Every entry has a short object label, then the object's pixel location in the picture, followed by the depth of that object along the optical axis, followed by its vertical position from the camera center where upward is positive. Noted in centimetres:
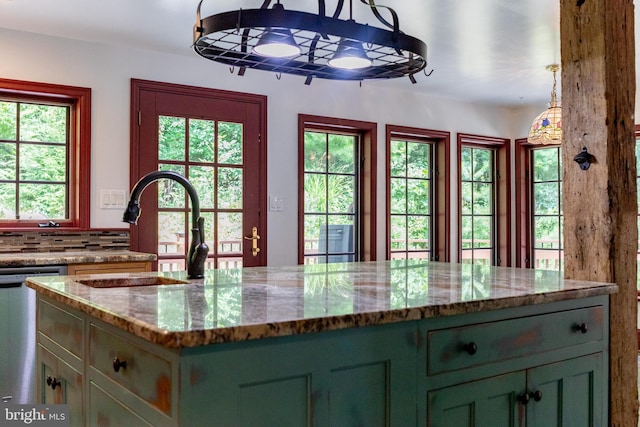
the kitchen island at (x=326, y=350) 121 -32
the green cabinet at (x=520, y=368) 157 -44
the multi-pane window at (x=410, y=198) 537 +21
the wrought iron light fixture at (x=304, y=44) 171 +57
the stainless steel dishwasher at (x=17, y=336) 290 -58
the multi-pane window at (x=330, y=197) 484 +20
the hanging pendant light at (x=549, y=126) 423 +69
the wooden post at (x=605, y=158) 224 +24
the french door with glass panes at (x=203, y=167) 400 +38
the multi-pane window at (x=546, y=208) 592 +12
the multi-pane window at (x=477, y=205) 591 +15
